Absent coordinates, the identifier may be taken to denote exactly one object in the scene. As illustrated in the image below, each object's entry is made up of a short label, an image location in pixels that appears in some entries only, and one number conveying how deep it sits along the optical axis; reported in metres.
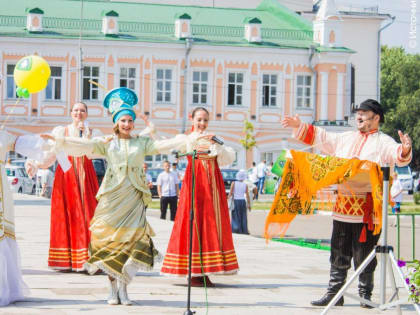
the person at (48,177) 30.62
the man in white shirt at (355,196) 8.69
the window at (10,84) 44.09
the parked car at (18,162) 37.10
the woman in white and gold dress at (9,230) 8.42
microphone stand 7.78
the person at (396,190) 25.23
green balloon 9.91
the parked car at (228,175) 36.12
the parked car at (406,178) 46.44
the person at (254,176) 39.52
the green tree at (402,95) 63.56
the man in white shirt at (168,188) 22.88
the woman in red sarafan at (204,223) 10.12
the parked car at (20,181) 35.44
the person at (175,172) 23.25
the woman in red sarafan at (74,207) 10.98
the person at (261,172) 40.00
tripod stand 7.51
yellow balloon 9.61
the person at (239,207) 20.64
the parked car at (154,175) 36.06
